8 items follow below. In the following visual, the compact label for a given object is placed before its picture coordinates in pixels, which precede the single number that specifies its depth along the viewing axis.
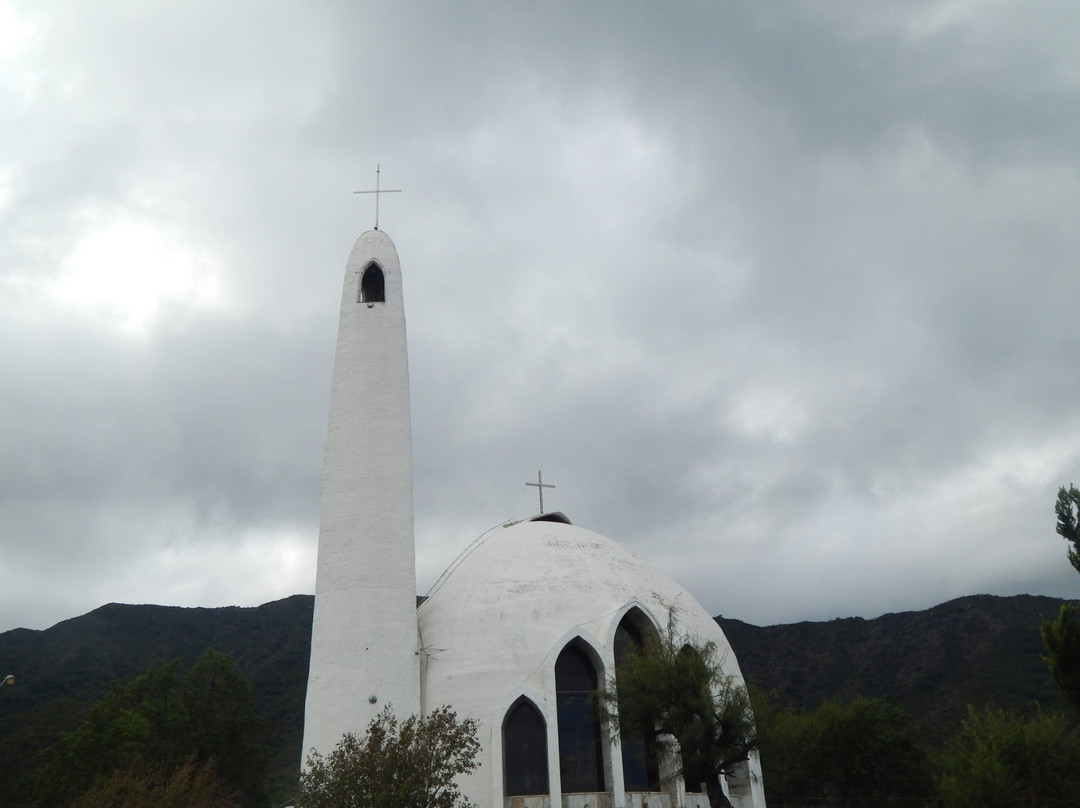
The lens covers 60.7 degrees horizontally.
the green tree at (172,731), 31.78
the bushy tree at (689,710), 18.91
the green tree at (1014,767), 27.69
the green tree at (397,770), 15.30
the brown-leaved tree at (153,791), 19.20
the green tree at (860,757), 34.25
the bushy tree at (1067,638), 18.22
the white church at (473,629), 21.34
